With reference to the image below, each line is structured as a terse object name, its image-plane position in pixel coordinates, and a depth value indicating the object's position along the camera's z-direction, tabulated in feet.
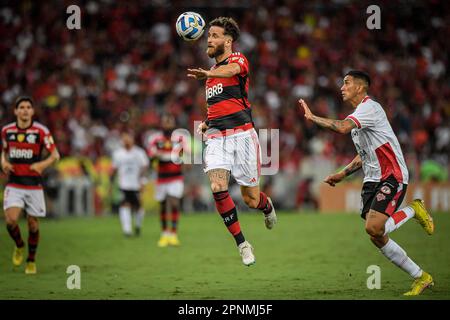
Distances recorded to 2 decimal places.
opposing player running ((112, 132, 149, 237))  64.39
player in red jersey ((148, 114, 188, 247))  58.18
